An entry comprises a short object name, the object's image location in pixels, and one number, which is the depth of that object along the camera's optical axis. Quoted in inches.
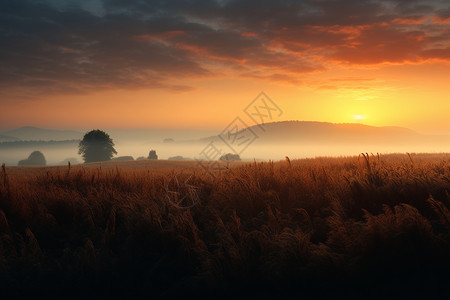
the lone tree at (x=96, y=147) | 2672.2
